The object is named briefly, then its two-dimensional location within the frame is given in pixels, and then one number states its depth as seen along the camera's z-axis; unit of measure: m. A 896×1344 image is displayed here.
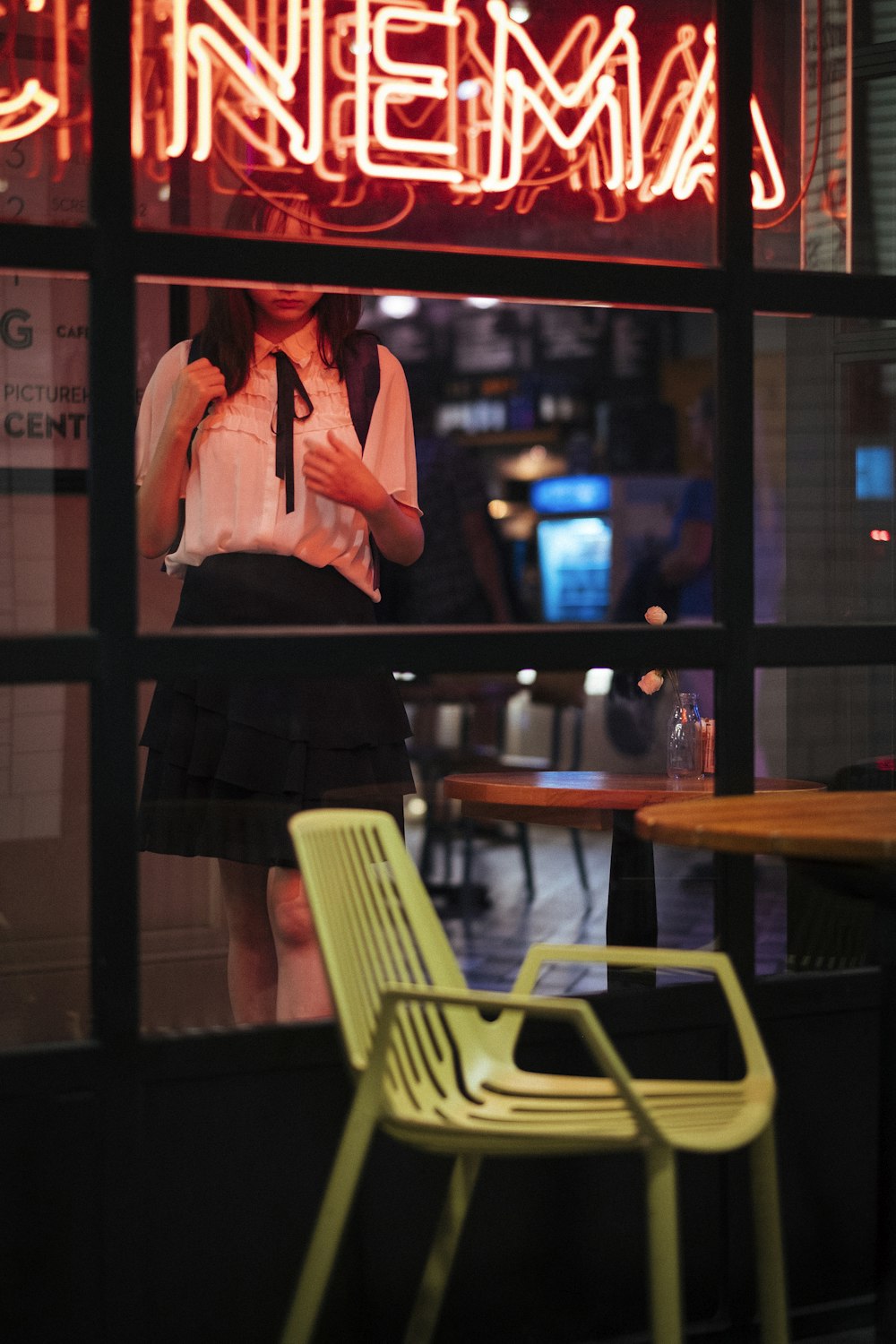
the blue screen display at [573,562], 6.90
